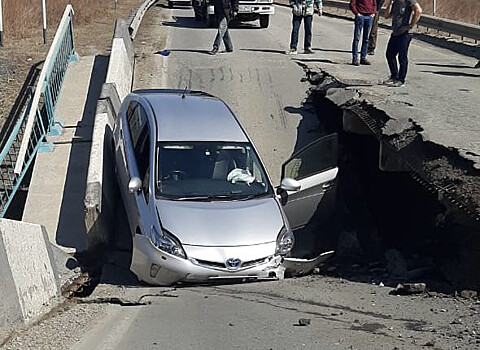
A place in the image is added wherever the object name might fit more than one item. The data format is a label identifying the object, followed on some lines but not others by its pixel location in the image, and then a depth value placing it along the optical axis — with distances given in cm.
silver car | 923
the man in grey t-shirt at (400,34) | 1486
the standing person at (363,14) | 1762
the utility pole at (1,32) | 1964
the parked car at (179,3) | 3497
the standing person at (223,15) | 1980
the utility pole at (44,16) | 2025
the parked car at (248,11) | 2690
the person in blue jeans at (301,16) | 1970
